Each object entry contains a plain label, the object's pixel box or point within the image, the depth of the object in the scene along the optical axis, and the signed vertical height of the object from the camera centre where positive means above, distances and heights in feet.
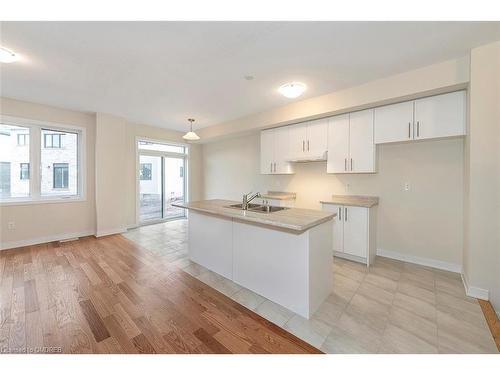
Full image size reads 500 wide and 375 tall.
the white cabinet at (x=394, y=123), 8.79 +2.92
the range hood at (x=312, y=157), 11.32 +1.70
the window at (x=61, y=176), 13.26 +0.56
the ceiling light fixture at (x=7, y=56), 6.74 +4.47
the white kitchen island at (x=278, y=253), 6.05 -2.38
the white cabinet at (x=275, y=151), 13.03 +2.34
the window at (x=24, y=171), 12.03 +0.79
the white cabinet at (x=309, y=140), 11.35 +2.72
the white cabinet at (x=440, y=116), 7.74 +2.88
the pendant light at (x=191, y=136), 12.53 +3.09
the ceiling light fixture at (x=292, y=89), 8.51 +4.17
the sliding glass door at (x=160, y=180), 17.61 +0.45
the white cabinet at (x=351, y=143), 9.86 +2.22
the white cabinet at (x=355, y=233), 9.64 -2.35
